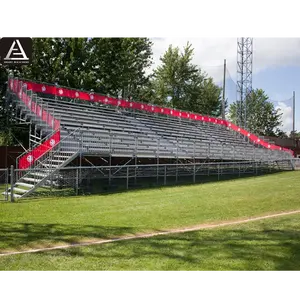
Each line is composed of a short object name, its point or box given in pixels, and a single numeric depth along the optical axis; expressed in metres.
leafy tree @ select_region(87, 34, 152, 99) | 21.28
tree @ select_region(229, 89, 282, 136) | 26.19
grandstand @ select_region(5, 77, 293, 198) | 12.80
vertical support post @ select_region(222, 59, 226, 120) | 24.90
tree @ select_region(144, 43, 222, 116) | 23.56
